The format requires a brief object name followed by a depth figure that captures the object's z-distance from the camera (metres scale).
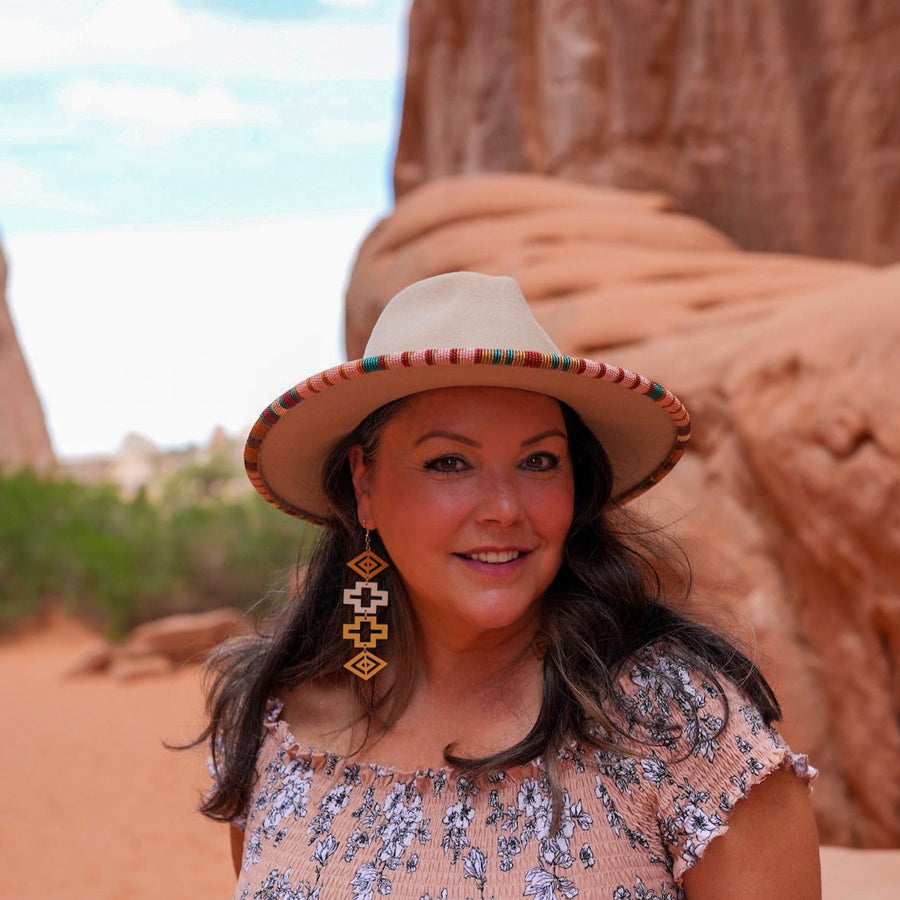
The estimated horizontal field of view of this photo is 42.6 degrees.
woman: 1.56
